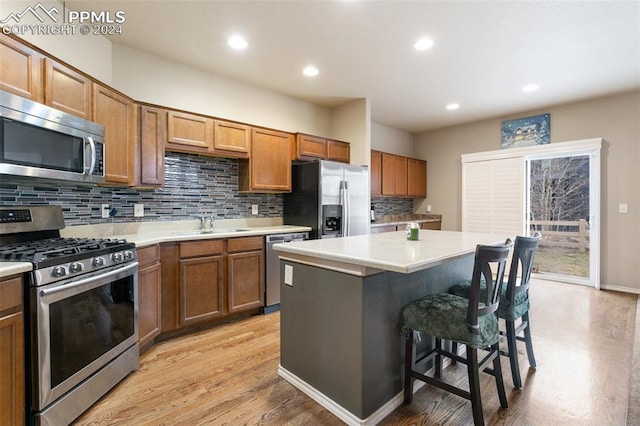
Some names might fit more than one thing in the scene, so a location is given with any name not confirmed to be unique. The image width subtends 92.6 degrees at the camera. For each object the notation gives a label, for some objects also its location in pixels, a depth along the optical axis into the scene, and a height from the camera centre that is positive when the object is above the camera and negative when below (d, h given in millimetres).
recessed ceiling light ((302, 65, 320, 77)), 3474 +1641
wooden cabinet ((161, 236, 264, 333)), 2732 -655
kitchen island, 1638 -610
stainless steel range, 1542 -583
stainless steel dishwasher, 3391 -695
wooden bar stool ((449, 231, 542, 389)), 1917 -572
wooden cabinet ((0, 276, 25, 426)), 1396 -664
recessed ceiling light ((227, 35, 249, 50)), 2842 +1621
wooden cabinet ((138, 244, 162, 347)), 2393 -674
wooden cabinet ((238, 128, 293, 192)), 3654 +589
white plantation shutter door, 5031 +281
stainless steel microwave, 1718 +445
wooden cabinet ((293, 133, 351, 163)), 4059 +892
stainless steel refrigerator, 3805 +171
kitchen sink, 3238 -216
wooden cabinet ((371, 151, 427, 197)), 5384 +696
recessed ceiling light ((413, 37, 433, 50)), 2859 +1614
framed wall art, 4824 +1327
